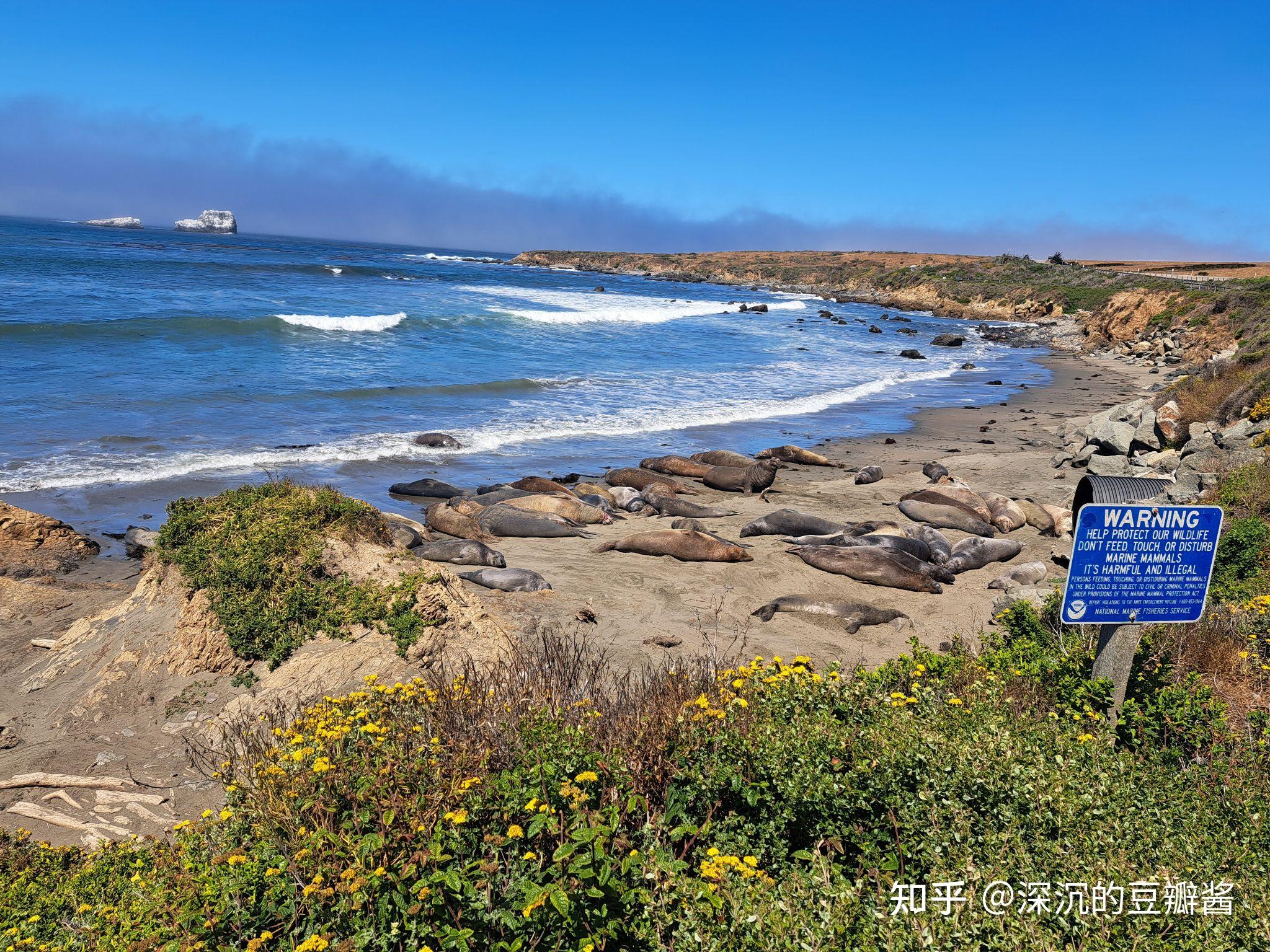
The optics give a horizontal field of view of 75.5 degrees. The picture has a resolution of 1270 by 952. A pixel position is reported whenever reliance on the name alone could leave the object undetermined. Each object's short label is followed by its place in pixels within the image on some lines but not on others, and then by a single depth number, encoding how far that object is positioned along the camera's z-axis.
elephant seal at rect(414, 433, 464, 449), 17.44
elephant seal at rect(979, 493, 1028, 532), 12.50
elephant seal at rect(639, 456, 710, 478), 15.84
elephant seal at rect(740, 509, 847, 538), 12.01
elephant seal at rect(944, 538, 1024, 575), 10.64
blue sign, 4.48
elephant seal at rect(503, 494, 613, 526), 12.72
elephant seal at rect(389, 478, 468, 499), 13.73
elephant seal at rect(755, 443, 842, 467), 17.50
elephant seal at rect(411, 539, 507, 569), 10.24
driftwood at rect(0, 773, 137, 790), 5.31
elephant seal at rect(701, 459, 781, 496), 15.04
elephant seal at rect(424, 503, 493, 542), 11.72
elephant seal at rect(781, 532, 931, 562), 10.61
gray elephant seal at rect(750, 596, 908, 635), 8.64
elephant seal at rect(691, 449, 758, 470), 16.56
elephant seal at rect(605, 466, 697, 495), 14.74
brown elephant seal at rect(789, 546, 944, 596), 9.76
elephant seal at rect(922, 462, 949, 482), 15.71
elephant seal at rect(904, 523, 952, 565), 10.70
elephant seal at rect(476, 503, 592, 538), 11.88
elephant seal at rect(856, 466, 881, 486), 15.71
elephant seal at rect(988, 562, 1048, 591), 9.84
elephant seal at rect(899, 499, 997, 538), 12.35
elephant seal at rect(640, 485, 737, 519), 13.27
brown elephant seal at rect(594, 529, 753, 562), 10.76
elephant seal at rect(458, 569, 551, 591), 9.20
